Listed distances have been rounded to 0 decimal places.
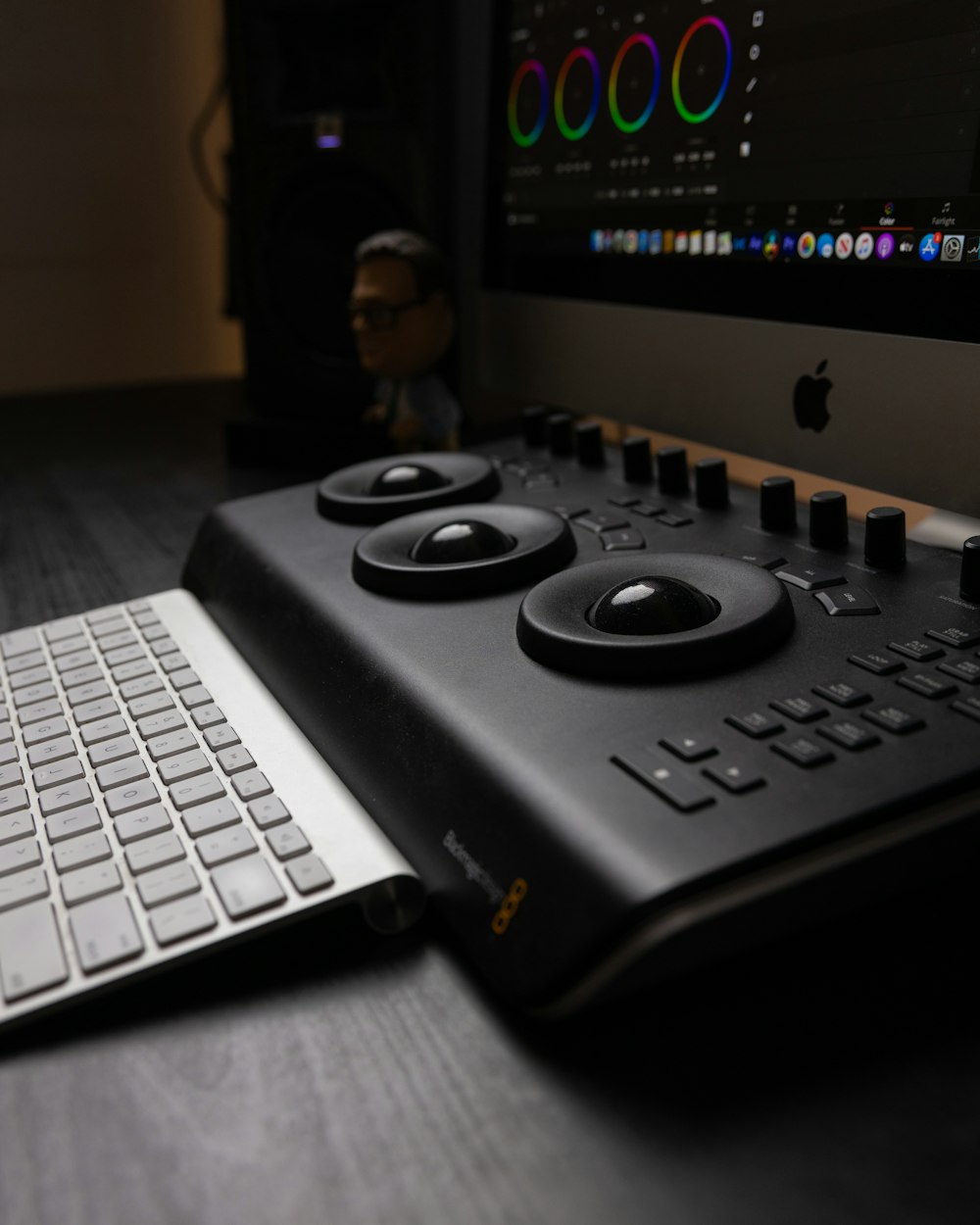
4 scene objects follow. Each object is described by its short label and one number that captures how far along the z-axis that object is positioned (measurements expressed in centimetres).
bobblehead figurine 81
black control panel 26
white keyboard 29
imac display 43
